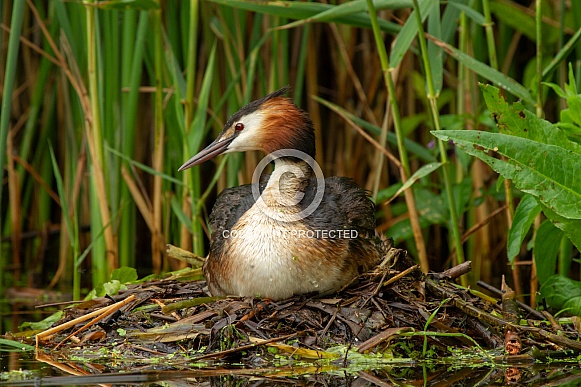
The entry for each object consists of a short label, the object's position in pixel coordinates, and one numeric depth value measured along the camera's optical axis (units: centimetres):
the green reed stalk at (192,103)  1116
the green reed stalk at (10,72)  940
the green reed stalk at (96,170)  1137
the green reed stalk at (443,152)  995
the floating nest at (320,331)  802
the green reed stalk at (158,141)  1165
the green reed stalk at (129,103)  1192
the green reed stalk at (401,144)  984
